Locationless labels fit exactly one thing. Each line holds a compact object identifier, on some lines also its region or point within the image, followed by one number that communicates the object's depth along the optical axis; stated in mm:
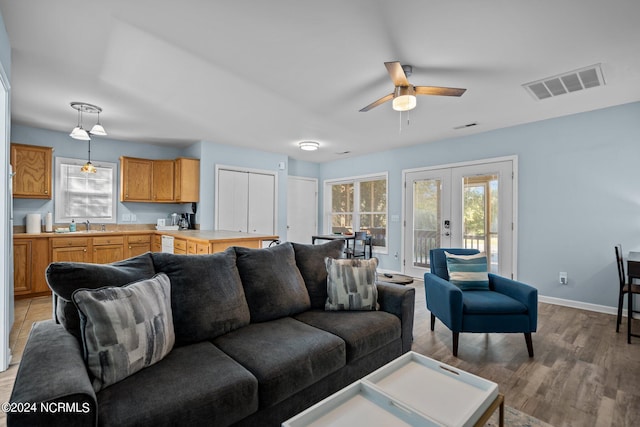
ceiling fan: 2564
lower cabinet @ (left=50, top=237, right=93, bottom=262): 4477
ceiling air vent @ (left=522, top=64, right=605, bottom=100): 2783
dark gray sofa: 1105
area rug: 1740
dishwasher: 4708
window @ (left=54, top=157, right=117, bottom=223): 4984
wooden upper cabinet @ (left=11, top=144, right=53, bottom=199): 4363
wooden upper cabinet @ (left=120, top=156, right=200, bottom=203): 5348
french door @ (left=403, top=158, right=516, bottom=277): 4543
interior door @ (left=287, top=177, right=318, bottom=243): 7277
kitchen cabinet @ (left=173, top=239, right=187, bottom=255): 4211
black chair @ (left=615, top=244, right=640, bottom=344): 2827
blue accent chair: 2520
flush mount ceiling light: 5223
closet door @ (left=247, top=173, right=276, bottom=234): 6160
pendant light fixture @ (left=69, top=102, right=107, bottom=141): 3686
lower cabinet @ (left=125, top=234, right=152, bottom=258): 5160
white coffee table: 1179
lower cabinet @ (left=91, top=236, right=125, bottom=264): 4819
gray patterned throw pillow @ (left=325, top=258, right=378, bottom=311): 2273
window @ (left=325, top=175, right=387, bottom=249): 6449
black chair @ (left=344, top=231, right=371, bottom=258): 5574
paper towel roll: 4516
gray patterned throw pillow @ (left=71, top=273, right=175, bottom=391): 1255
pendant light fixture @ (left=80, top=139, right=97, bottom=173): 4461
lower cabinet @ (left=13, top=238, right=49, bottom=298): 4213
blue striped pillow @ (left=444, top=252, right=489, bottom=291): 2986
